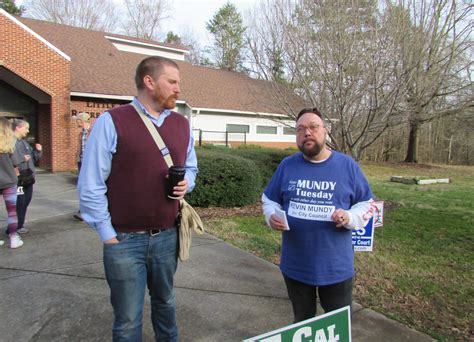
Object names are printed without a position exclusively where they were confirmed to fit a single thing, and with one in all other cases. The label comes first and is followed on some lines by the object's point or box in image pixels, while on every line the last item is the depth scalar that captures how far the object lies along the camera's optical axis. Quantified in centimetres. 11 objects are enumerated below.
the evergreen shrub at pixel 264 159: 941
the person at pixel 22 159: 544
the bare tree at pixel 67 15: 3203
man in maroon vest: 218
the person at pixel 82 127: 633
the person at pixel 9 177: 488
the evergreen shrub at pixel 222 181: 793
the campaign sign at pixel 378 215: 462
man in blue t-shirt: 236
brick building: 1308
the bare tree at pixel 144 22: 3581
